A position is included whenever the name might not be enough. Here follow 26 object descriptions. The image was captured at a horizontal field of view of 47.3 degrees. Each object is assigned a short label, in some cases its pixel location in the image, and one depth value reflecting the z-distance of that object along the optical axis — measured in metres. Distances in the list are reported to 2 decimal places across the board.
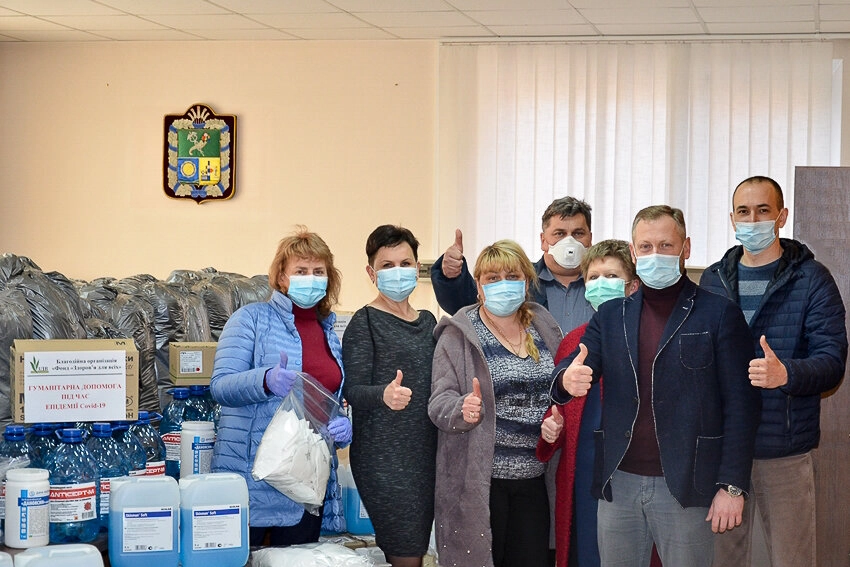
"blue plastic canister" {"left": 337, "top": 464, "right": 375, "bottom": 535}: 3.11
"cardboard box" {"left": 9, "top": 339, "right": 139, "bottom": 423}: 2.43
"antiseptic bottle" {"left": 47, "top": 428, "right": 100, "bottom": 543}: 2.27
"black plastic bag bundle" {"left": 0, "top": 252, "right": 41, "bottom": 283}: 2.73
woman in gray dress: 2.82
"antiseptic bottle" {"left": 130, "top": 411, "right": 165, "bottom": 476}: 2.66
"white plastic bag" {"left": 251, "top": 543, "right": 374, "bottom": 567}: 2.52
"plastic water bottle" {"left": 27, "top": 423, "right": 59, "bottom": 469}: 2.40
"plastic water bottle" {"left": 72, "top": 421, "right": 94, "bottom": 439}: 2.49
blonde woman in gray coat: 2.76
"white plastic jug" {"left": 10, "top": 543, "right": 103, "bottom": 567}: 2.06
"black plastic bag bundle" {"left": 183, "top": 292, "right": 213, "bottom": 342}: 3.44
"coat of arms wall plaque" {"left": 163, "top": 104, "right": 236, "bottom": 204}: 6.72
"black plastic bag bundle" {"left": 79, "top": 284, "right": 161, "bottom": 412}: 3.02
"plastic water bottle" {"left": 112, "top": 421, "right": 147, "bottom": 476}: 2.53
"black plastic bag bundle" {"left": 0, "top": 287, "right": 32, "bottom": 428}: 2.48
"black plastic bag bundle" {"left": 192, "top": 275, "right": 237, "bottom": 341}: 3.67
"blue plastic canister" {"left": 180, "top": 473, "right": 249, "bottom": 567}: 2.37
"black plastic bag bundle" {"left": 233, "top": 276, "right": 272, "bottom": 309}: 3.97
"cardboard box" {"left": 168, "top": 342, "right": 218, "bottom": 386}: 3.08
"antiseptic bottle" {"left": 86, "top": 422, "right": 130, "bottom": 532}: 2.42
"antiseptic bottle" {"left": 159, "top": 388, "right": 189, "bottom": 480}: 2.92
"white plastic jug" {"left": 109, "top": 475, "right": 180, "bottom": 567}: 2.30
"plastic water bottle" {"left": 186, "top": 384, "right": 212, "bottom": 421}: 3.07
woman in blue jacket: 2.67
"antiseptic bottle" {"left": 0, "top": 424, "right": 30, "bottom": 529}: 2.34
